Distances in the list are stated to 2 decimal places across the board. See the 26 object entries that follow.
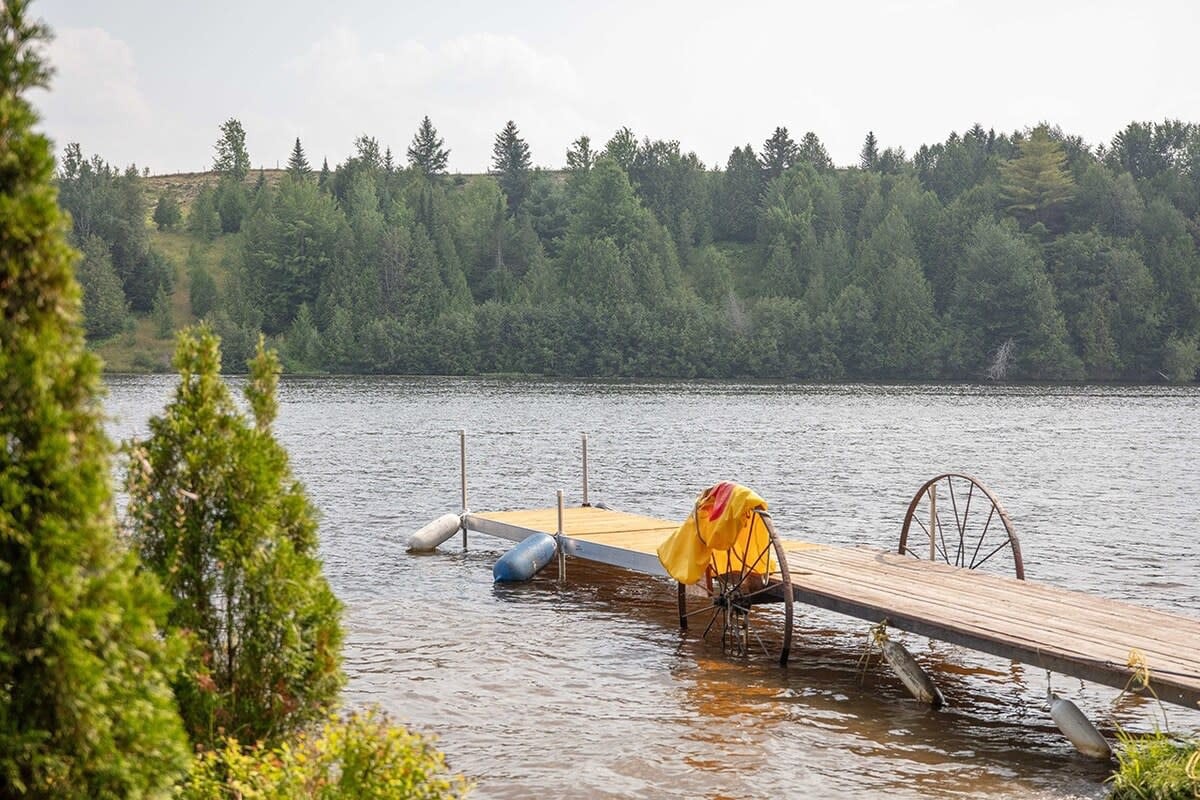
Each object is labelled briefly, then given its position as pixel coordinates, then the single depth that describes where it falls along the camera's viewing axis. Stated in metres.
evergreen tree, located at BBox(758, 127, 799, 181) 170.75
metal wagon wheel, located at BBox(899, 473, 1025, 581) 14.94
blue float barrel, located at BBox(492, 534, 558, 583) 18.50
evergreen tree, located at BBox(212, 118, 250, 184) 193.00
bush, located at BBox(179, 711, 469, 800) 5.28
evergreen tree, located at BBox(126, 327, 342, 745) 5.90
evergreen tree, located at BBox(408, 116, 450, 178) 185.75
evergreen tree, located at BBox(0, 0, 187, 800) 3.84
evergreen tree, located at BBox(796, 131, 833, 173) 174.88
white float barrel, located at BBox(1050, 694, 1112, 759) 10.31
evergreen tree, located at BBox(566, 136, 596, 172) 159.62
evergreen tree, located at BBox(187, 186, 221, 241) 152.88
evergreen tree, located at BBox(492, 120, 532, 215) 165.25
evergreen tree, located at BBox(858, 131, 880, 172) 181.44
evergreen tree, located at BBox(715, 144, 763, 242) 156.41
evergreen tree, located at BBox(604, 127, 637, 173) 161.50
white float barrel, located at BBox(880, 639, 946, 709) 12.09
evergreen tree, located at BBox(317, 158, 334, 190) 166.75
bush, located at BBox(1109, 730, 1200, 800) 7.29
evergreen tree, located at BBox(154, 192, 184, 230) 157.25
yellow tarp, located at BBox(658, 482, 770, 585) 12.90
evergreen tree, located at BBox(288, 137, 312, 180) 187.38
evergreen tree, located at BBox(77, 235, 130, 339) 113.00
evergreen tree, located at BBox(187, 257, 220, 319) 125.25
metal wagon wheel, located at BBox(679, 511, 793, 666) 13.07
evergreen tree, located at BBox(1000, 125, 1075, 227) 123.75
